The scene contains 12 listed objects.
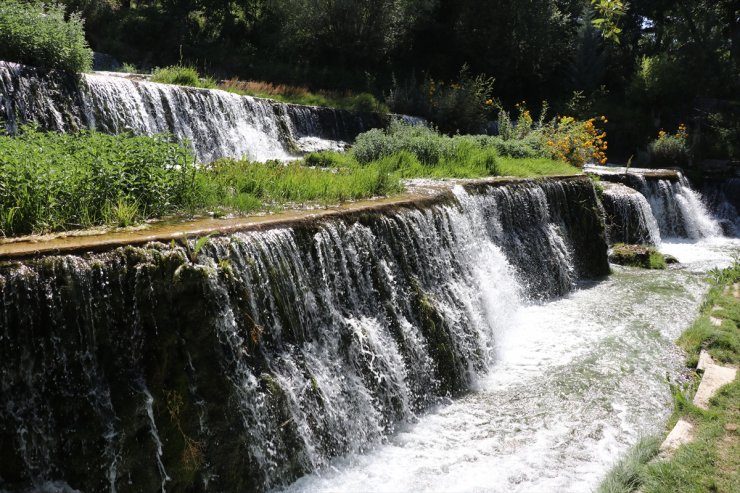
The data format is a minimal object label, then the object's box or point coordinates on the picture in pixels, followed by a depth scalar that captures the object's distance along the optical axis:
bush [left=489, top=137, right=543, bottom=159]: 13.35
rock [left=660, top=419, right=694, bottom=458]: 4.60
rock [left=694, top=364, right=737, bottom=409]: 5.42
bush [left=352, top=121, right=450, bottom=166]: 10.68
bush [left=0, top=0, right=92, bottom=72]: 9.68
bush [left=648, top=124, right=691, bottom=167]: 18.45
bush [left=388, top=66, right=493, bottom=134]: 17.03
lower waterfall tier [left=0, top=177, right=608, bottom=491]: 3.82
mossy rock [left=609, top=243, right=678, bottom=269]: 11.68
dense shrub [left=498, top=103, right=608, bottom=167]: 14.67
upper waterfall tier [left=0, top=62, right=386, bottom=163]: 9.23
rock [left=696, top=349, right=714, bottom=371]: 6.23
